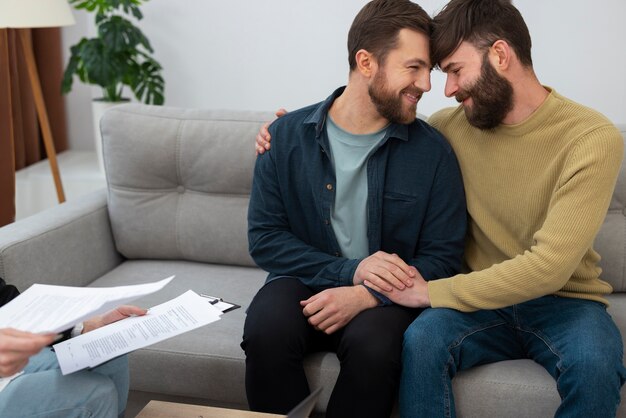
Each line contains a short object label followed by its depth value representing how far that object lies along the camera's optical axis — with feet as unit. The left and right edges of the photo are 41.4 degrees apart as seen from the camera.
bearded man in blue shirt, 6.07
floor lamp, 9.48
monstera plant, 10.84
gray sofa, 7.32
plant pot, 11.23
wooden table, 5.08
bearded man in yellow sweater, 5.77
